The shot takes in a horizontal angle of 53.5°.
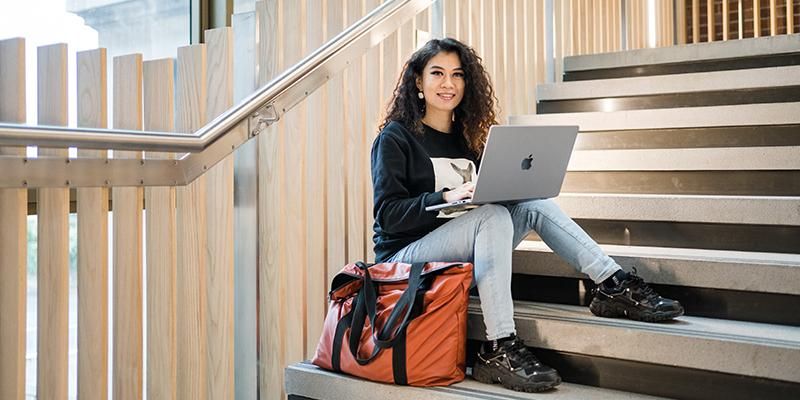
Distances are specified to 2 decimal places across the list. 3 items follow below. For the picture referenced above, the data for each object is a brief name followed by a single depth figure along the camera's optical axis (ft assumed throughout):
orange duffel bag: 5.92
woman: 6.07
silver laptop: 5.88
